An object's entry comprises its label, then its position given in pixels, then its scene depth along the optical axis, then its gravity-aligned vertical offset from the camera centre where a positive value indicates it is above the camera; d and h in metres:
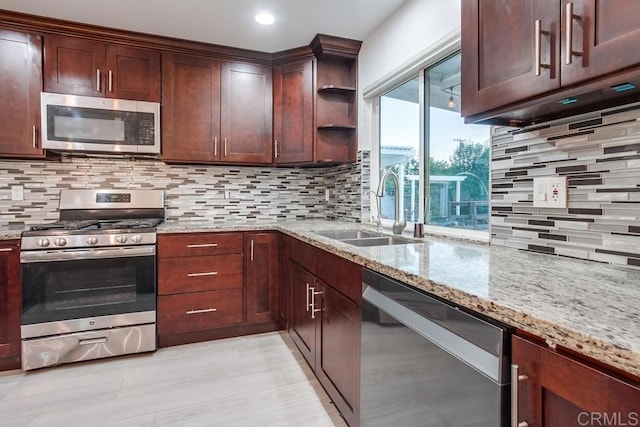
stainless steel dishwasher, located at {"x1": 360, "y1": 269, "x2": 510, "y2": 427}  0.76 -0.44
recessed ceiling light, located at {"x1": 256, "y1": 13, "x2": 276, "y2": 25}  2.35 +1.36
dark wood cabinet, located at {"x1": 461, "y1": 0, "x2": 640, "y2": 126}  0.80 +0.42
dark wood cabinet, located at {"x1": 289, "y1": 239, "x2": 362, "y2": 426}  1.47 -0.62
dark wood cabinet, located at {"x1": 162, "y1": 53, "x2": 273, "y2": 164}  2.74 +0.83
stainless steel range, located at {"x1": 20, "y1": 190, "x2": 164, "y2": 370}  2.17 -0.58
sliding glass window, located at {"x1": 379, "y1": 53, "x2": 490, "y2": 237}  1.82 +0.34
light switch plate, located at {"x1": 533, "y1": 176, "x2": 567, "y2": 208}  1.25 +0.06
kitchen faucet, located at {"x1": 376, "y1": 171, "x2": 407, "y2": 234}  2.06 +0.06
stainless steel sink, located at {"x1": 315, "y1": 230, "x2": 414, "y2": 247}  2.03 -0.20
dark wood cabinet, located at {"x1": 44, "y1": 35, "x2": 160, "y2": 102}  2.46 +1.06
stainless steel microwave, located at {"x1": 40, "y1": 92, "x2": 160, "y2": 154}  2.41 +0.63
